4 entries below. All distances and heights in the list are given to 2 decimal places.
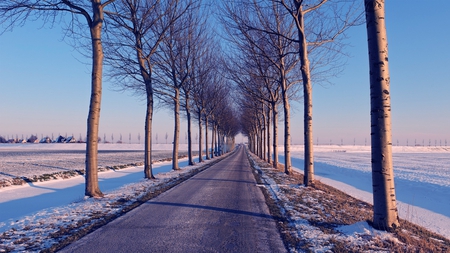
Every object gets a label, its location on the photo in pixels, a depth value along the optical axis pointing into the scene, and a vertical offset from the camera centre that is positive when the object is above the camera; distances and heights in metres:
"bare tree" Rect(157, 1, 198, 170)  22.39 +5.14
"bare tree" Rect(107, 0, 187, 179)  15.81 +4.69
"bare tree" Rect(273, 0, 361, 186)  13.52 +2.41
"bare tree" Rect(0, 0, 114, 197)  10.95 +1.62
